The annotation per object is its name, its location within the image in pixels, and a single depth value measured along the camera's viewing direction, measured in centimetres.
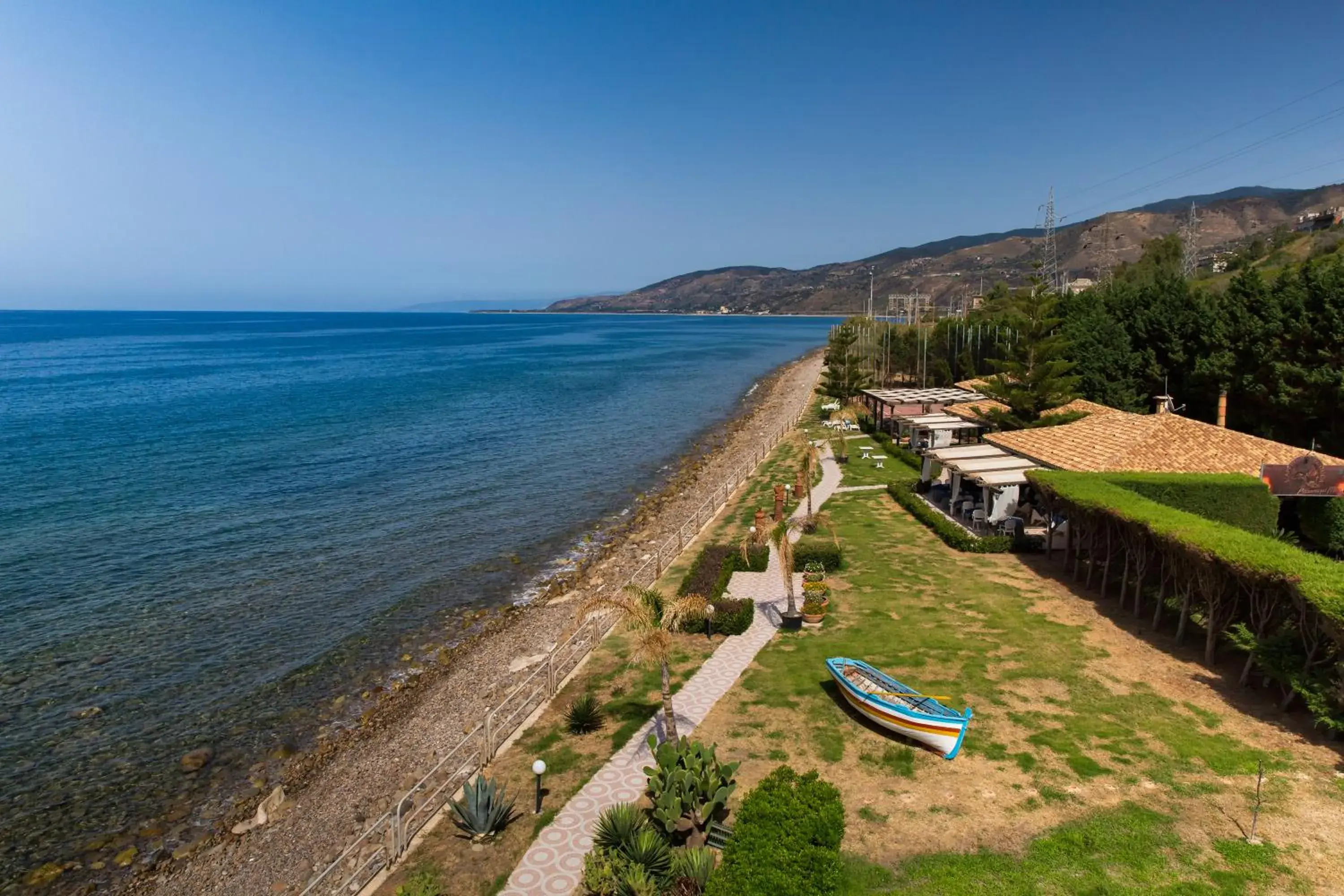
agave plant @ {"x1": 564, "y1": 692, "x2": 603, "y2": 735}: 1260
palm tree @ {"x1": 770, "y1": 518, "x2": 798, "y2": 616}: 1549
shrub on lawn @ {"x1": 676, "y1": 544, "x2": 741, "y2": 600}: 1798
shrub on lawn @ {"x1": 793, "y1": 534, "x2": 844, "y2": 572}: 1953
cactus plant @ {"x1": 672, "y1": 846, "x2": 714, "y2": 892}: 842
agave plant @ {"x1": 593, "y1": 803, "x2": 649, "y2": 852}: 885
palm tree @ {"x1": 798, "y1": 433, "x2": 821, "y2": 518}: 2264
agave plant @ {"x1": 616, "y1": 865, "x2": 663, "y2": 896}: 823
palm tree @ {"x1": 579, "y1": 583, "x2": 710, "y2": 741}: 1079
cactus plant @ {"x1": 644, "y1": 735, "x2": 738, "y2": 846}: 938
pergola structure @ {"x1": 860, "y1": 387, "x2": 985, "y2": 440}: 3738
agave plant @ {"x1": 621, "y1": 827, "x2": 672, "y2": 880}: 859
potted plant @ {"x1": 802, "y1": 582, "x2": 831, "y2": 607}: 1630
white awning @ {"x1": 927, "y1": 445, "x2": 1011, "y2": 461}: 2459
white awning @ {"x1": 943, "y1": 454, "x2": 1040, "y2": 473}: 2241
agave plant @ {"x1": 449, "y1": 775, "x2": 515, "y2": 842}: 998
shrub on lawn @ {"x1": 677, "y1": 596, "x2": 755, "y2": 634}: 1597
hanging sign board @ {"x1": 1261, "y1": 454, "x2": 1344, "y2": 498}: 1850
